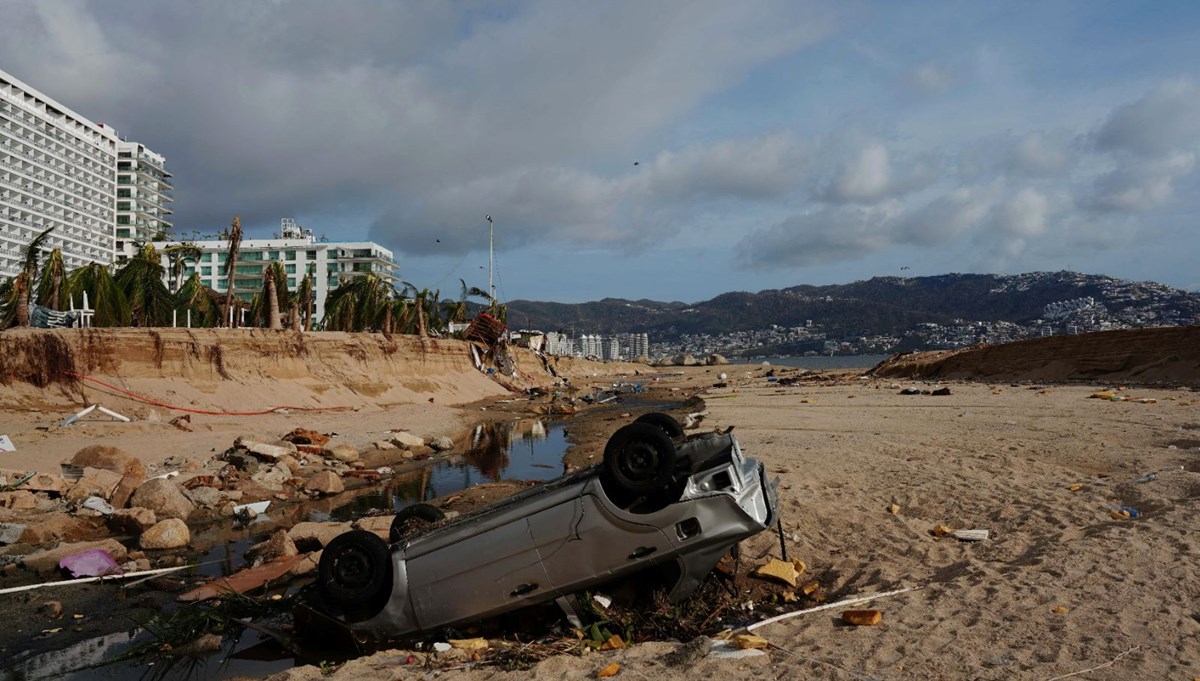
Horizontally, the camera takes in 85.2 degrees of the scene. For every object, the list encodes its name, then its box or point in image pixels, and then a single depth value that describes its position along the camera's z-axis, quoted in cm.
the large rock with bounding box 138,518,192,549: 1011
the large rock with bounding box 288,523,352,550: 960
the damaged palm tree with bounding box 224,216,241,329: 2886
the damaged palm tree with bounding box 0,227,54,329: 2528
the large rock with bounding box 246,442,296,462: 1556
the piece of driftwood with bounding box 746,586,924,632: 540
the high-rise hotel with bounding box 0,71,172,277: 9950
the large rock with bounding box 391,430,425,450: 2035
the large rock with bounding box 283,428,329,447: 1862
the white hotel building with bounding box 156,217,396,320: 10794
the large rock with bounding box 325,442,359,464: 1750
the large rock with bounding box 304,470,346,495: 1419
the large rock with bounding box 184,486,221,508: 1236
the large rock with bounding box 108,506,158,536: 1055
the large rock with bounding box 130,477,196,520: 1145
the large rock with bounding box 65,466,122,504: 1166
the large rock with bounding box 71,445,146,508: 1327
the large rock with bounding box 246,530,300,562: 921
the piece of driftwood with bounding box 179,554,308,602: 787
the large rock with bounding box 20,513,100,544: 1002
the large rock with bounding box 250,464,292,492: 1404
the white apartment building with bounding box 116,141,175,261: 12112
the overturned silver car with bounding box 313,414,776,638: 525
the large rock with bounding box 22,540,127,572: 890
